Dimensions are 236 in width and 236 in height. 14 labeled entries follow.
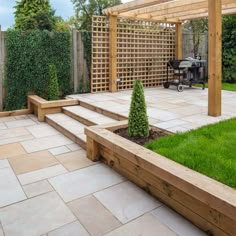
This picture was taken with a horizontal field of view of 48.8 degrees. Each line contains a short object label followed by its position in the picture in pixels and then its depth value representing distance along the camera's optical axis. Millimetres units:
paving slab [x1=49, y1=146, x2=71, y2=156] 3559
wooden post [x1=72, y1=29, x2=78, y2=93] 6684
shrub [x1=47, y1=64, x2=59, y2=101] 5855
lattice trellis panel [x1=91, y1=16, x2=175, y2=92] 7031
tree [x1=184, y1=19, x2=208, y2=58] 9870
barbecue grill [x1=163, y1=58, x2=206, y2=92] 7207
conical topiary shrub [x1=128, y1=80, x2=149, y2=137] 3090
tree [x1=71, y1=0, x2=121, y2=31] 17516
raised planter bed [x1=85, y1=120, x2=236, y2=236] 1708
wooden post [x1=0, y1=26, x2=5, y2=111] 5832
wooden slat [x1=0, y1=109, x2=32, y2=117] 5723
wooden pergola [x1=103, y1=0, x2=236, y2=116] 4074
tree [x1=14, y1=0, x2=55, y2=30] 12234
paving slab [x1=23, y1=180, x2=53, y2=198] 2492
